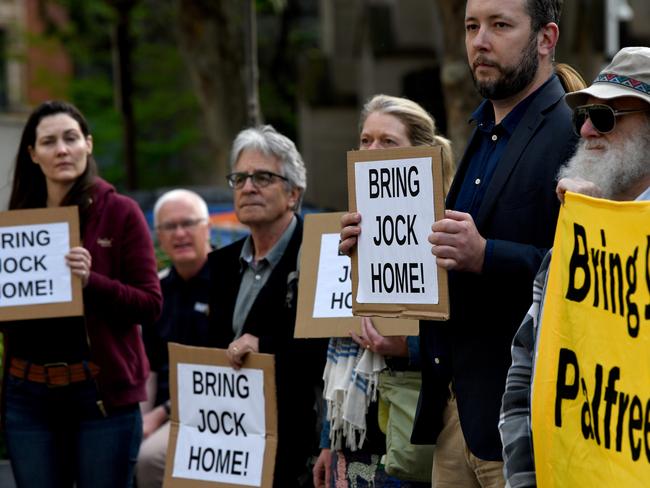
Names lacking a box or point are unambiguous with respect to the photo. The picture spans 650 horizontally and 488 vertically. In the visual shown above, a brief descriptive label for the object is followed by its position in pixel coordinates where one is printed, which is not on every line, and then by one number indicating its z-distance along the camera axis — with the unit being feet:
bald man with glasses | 45.06
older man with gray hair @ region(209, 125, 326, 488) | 34.71
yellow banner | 18.93
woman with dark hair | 34.99
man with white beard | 20.76
